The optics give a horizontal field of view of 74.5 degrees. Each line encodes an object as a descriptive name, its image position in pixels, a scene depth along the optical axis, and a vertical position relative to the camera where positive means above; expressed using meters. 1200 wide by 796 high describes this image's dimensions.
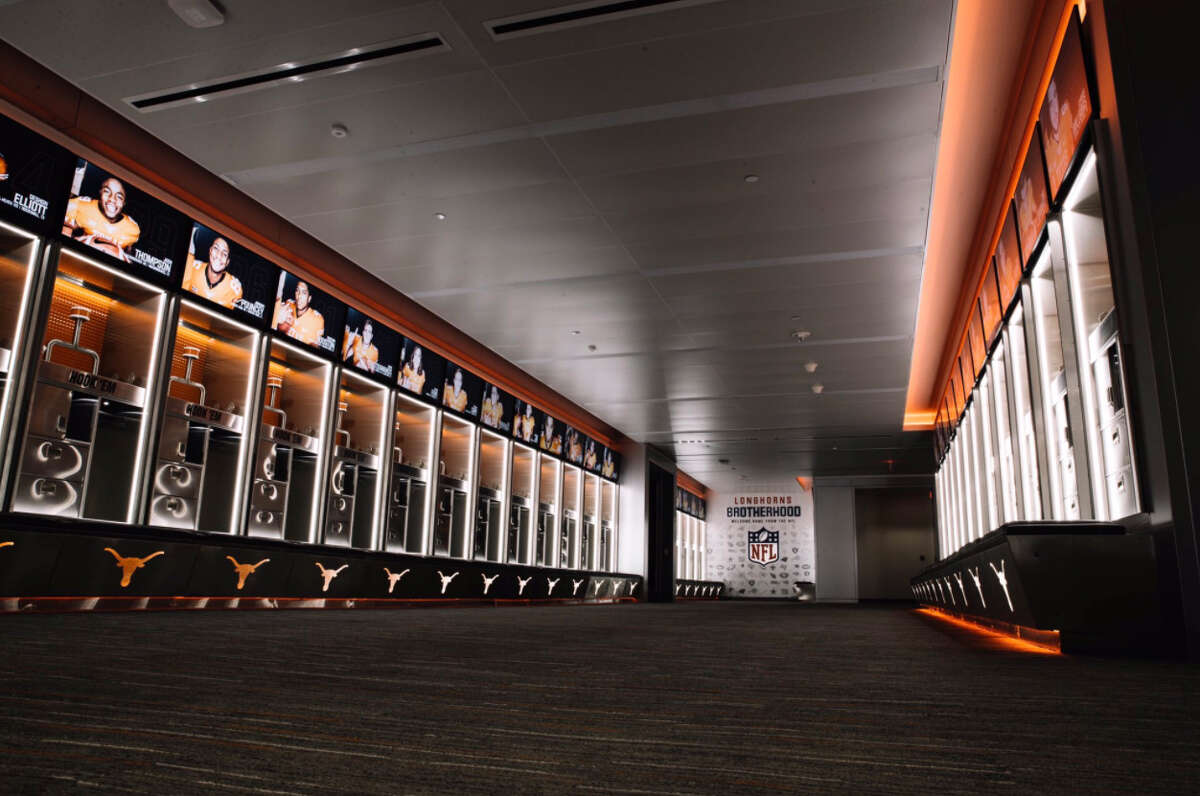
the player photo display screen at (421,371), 8.50 +2.11
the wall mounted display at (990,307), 6.13 +2.13
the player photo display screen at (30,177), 4.54 +2.21
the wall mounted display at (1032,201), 4.22 +2.10
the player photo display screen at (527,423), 11.11 +2.03
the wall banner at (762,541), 21.83 +0.85
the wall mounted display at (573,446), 12.70 +1.95
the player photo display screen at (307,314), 6.75 +2.17
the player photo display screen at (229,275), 5.92 +2.20
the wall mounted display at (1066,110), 3.33 +2.09
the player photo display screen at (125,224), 5.00 +2.21
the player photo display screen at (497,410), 10.23 +2.04
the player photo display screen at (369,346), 7.59 +2.13
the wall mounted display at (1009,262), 5.14 +2.11
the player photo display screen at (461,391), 9.35 +2.09
